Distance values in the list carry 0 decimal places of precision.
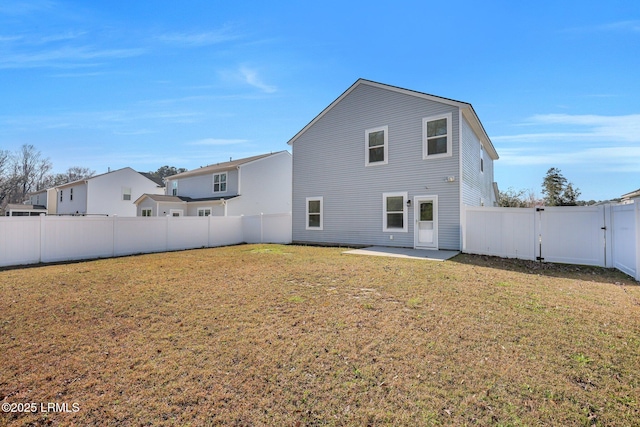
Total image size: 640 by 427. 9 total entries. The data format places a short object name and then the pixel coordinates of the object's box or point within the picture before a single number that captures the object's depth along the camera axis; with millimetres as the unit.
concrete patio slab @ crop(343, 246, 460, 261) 10023
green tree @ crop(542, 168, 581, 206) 26388
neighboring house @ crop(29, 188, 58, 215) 34372
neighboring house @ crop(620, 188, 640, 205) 15021
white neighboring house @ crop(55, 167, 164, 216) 28516
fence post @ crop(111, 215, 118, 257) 11930
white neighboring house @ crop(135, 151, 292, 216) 22231
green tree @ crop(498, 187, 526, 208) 27344
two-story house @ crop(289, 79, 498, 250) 11695
